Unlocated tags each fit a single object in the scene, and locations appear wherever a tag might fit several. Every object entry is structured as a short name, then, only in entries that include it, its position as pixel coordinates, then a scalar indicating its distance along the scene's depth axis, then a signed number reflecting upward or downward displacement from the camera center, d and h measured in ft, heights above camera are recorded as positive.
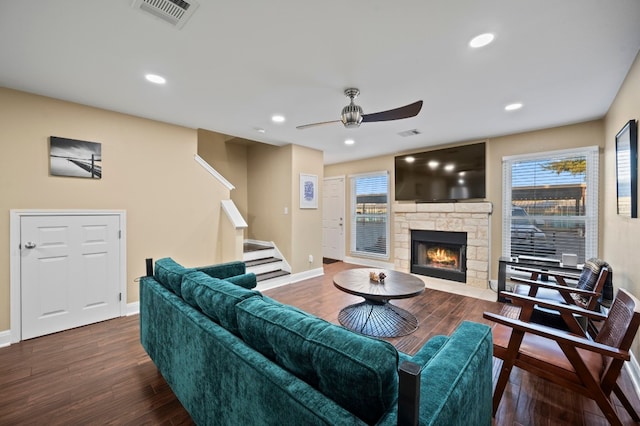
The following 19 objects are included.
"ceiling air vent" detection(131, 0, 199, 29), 5.24 +4.21
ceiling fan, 7.80 +3.04
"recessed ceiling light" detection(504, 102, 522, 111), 10.02 +4.17
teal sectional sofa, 2.68 -1.98
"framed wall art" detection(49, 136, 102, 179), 9.48 +2.10
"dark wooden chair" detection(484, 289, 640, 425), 4.69 -2.94
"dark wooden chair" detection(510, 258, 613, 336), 7.81 -2.49
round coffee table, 8.92 -3.91
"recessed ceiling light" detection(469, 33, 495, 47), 6.12 +4.14
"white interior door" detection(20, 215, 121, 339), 9.09 -2.14
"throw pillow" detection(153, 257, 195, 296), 6.09 -1.48
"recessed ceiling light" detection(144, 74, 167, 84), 8.02 +4.20
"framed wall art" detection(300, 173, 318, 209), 16.44 +1.43
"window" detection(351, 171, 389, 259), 19.79 -0.11
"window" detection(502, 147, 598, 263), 11.87 +0.45
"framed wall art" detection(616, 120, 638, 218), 7.04 +1.26
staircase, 14.88 -3.01
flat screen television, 14.89 +2.39
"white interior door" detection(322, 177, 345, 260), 22.29 -0.38
